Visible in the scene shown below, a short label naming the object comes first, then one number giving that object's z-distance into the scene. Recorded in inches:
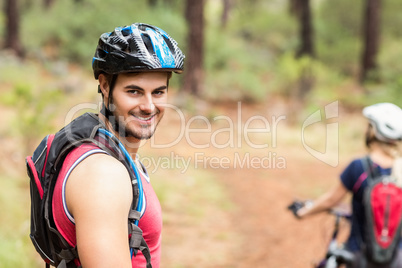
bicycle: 144.2
